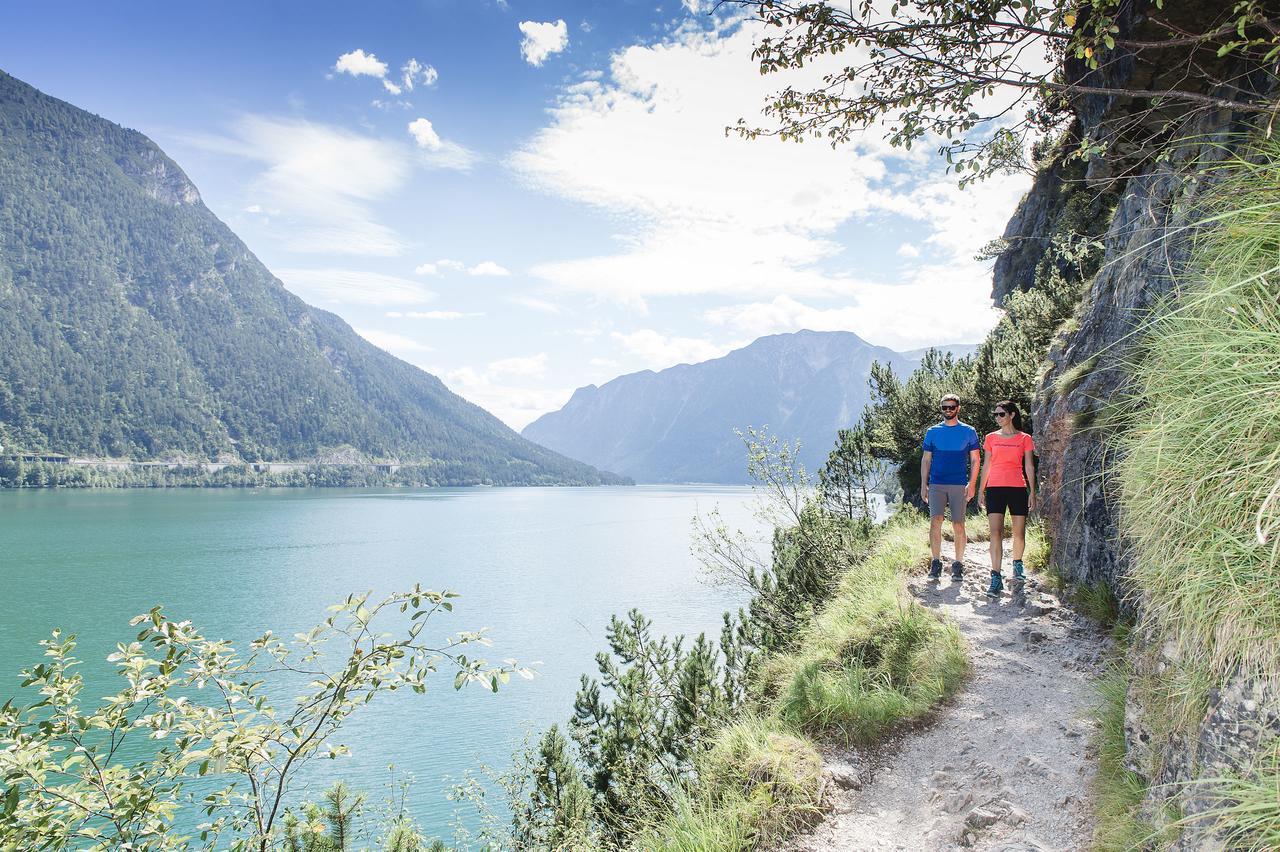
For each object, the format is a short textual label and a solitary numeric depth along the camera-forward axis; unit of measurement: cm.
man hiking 858
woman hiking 790
